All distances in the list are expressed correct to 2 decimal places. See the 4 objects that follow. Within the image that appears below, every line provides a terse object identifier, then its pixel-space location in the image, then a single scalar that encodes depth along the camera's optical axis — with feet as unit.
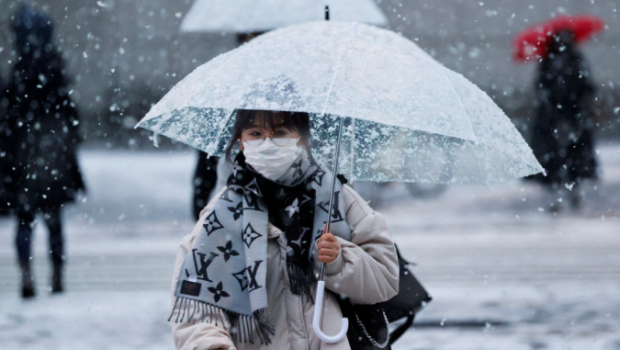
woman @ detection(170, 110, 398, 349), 19.03
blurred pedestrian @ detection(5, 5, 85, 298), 49.29
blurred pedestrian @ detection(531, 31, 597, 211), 79.82
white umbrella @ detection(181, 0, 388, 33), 32.71
